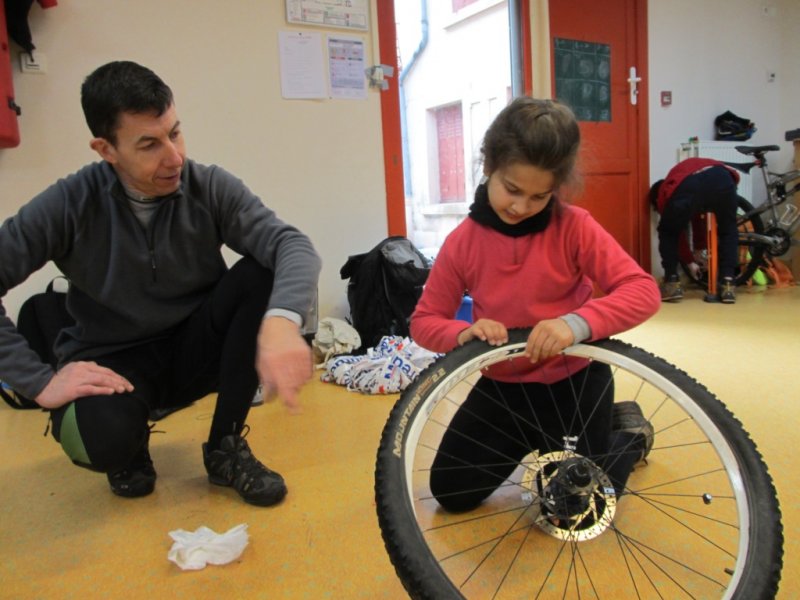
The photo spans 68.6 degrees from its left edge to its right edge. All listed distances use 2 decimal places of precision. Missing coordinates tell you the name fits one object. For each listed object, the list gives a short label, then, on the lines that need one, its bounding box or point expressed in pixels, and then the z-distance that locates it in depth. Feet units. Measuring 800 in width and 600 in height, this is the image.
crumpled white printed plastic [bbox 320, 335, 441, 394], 6.93
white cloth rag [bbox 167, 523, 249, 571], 3.48
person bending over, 11.57
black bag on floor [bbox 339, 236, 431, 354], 8.65
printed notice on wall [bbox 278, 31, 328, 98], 8.96
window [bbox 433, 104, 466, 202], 17.40
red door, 12.03
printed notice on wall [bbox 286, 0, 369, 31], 8.95
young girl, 3.25
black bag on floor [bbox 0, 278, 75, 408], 6.98
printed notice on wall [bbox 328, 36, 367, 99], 9.30
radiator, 13.61
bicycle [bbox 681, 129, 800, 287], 12.80
